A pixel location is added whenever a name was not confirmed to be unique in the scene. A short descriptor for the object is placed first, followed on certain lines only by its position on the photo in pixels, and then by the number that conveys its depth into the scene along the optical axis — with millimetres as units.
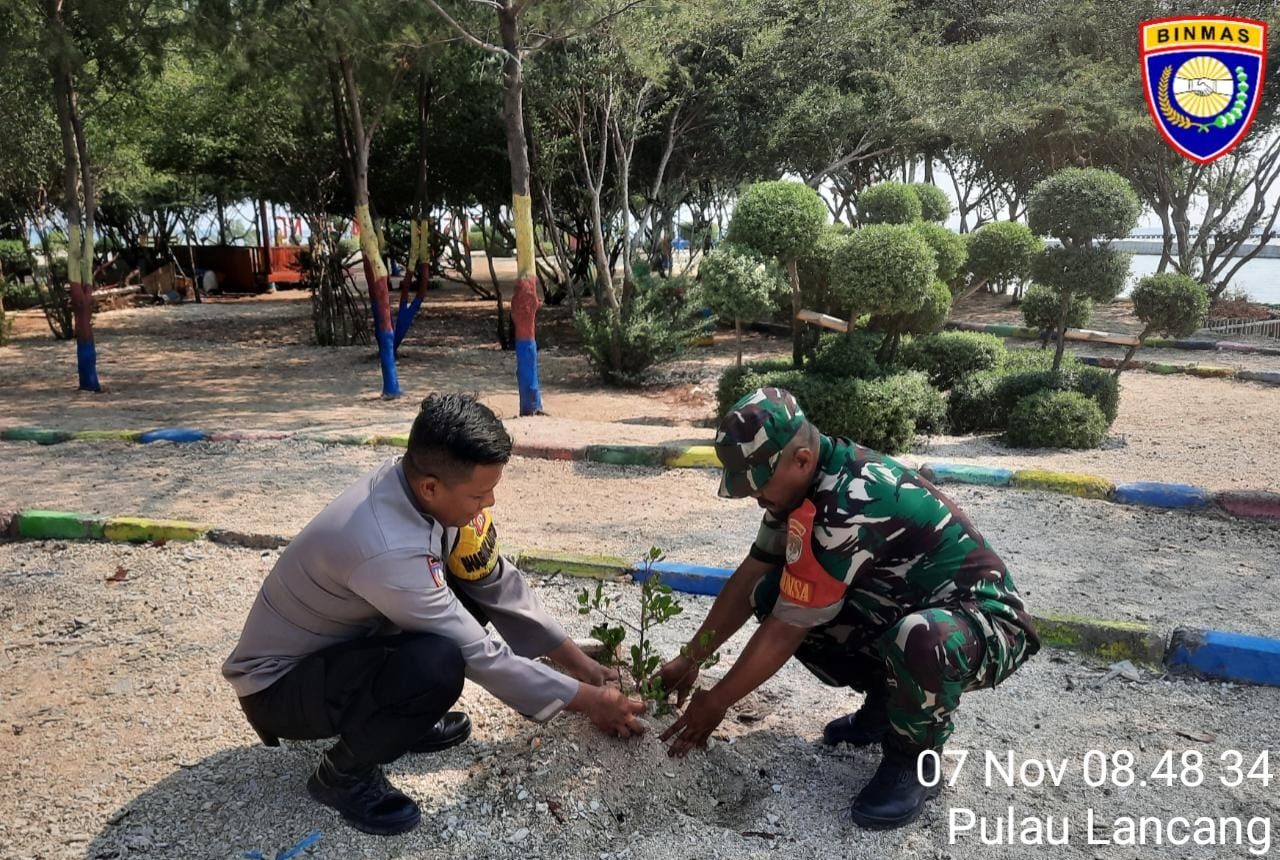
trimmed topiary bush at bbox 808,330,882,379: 7277
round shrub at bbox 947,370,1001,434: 8211
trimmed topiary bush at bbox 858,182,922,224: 8586
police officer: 2281
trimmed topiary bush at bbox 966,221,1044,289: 8125
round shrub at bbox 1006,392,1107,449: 7352
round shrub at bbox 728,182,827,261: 7324
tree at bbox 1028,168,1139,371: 7477
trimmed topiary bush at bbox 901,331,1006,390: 9156
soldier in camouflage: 2393
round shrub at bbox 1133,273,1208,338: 7980
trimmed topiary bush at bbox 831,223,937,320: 6996
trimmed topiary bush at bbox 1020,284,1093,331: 9445
